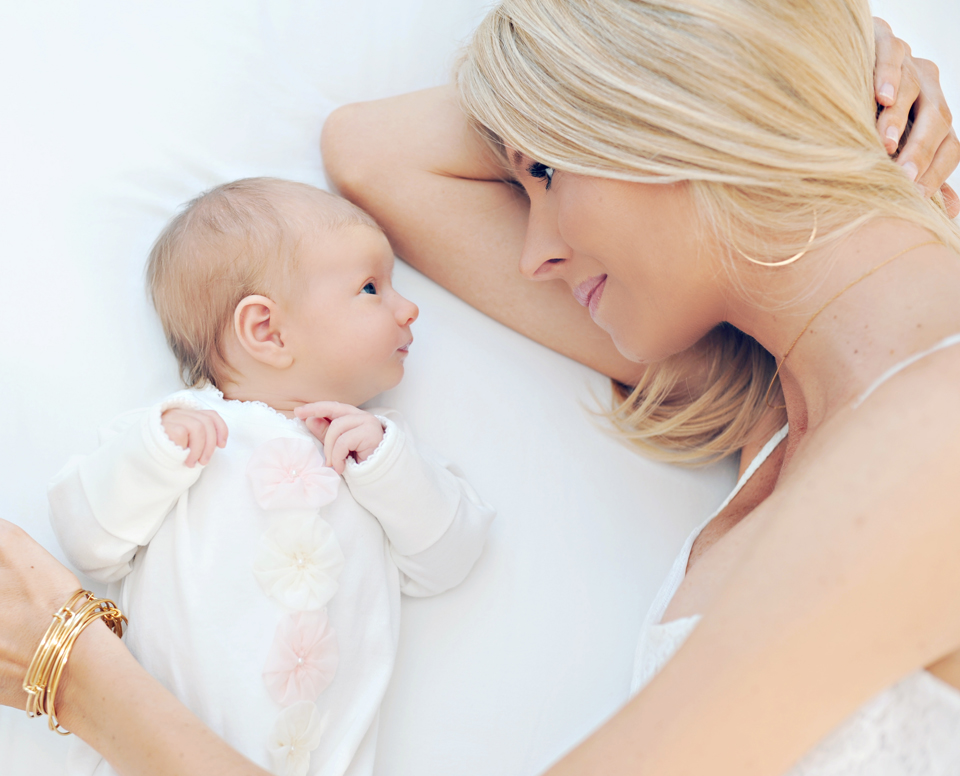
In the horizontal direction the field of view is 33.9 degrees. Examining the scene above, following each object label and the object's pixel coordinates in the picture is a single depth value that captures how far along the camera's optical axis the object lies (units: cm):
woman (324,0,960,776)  59
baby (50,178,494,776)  69
